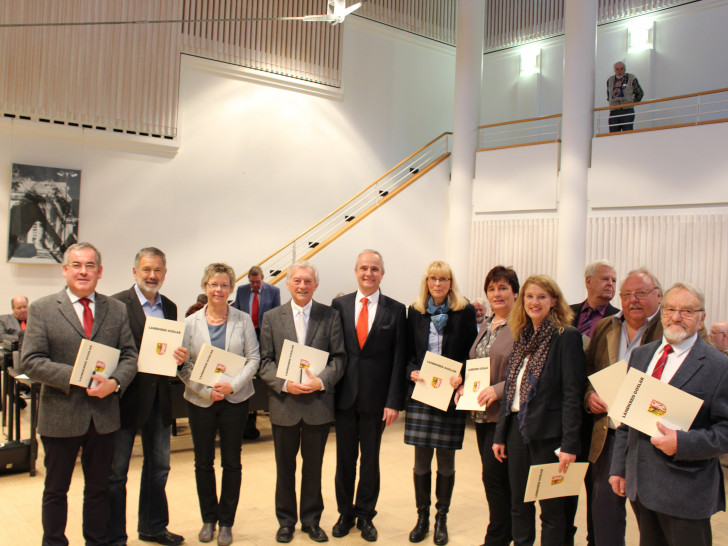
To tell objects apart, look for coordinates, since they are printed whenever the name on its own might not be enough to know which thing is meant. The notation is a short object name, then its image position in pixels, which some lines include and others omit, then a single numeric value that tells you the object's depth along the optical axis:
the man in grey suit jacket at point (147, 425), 3.42
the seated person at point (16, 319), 7.41
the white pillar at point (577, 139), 9.19
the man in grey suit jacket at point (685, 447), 2.37
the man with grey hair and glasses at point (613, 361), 3.12
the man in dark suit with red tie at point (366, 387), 3.82
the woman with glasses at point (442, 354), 3.73
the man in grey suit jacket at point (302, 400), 3.75
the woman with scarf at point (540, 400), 3.03
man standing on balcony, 9.47
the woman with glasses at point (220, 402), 3.62
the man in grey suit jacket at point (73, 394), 3.00
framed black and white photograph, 8.16
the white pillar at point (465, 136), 10.46
